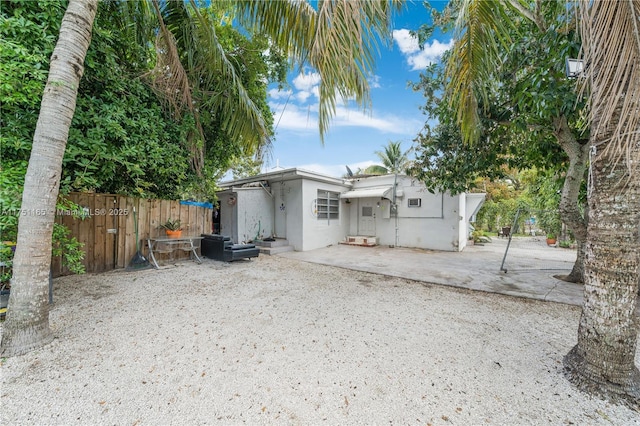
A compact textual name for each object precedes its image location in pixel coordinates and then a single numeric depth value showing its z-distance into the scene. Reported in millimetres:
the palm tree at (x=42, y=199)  2863
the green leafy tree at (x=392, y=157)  22516
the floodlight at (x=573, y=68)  3003
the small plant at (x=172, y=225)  7898
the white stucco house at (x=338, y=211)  11438
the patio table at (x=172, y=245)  7441
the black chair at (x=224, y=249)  8250
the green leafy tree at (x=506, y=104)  3955
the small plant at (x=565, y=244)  12945
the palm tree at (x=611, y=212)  1924
